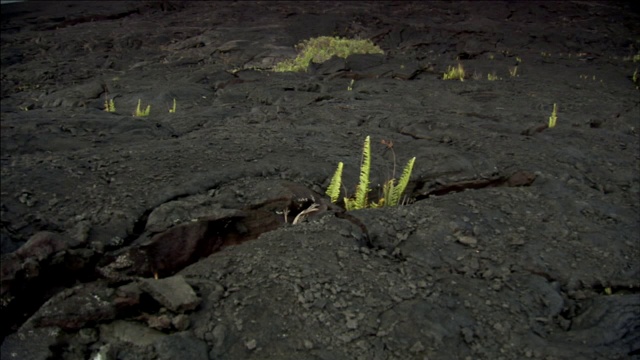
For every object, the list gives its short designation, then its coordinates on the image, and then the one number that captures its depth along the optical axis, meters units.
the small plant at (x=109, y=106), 7.47
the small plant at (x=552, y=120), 6.94
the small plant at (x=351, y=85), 9.46
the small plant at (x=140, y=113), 7.10
